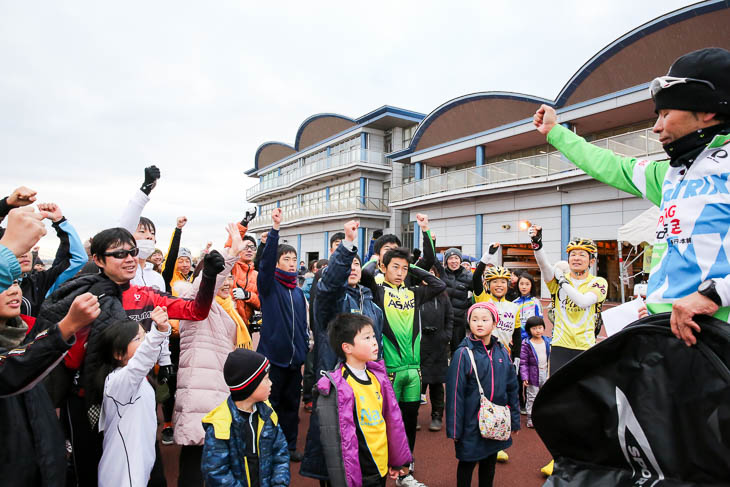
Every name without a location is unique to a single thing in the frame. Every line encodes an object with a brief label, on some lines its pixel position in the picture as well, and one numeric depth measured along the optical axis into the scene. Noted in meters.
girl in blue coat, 3.49
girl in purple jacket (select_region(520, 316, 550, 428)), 5.84
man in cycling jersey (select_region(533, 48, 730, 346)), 1.57
